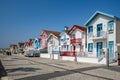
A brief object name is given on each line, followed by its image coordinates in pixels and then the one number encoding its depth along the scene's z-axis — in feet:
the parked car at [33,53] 85.91
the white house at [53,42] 77.37
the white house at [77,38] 58.63
